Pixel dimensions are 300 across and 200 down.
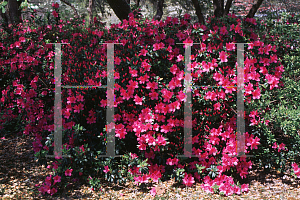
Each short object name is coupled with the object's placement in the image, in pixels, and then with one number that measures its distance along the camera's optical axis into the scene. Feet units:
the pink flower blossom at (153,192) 10.03
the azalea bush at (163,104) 10.30
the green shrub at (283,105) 9.59
